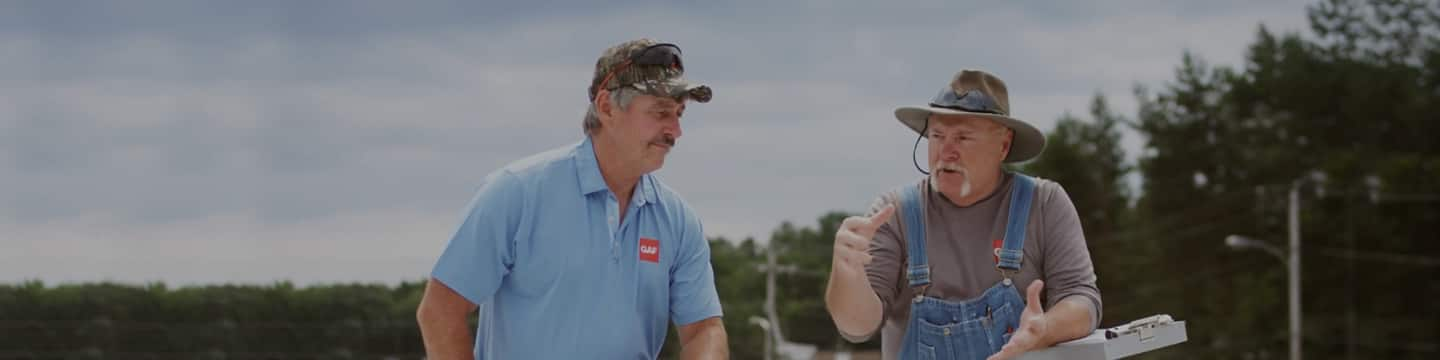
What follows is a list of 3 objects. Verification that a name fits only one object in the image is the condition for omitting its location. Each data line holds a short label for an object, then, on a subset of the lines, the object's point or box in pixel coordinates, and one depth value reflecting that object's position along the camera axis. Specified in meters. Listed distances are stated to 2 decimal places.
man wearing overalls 4.62
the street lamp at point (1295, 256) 40.58
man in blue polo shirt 4.29
